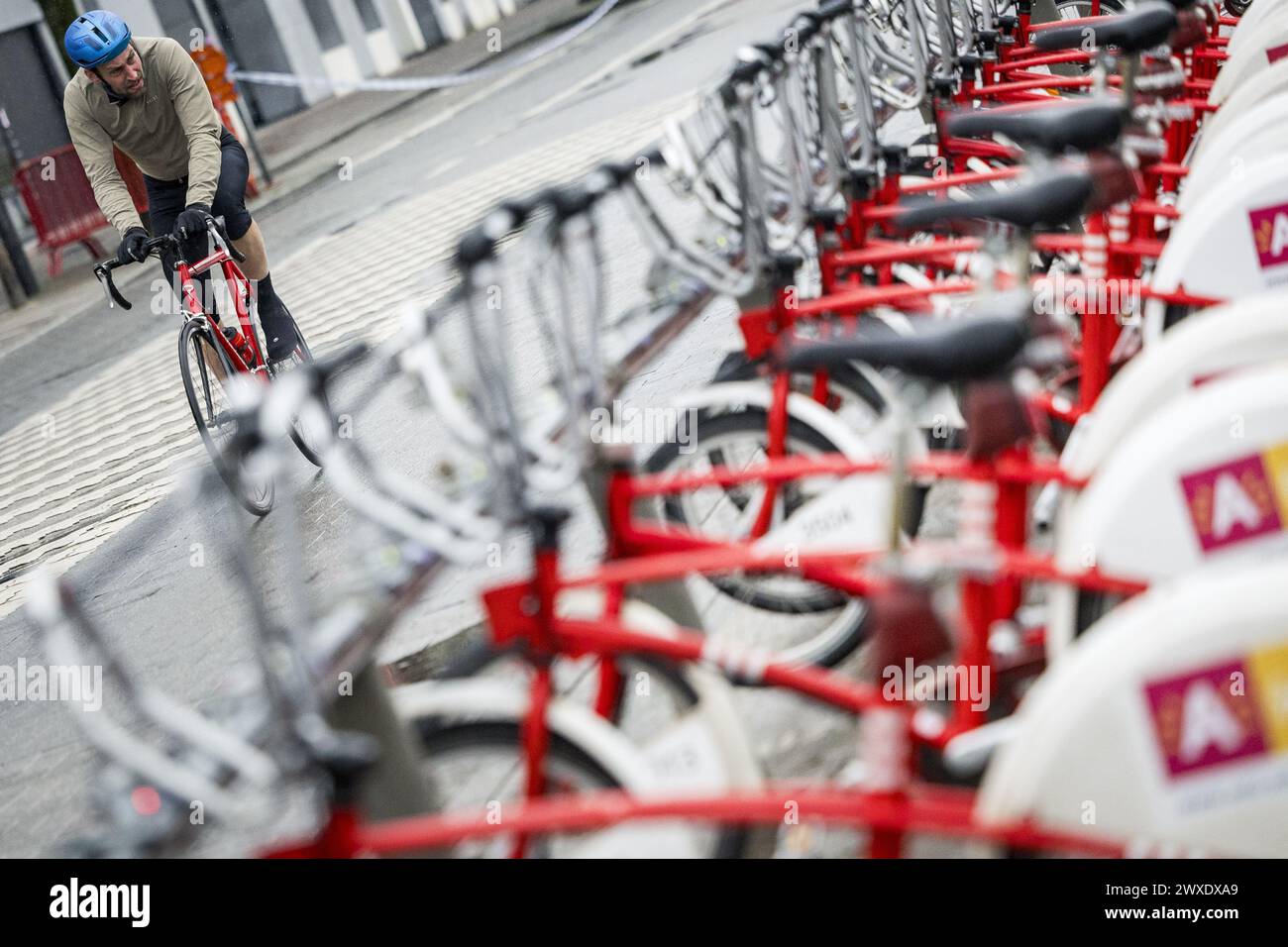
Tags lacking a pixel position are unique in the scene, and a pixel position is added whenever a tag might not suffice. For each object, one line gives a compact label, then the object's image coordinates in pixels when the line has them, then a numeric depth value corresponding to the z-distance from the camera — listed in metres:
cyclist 6.49
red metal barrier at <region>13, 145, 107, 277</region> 17.45
